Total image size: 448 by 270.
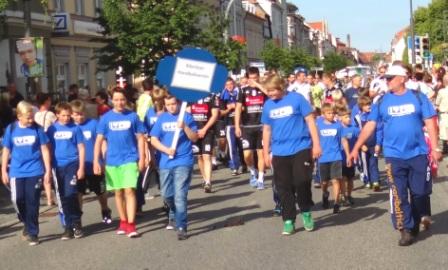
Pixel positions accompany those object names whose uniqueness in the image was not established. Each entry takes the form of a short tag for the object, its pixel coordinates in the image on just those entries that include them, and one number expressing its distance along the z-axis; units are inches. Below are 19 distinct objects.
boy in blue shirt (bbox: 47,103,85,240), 394.6
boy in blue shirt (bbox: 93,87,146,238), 384.5
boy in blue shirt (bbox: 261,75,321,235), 367.6
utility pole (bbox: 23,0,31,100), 695.7
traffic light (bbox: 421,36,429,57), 1510.1
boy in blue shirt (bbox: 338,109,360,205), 459.2
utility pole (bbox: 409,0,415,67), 1510.2
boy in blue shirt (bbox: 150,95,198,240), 373.7
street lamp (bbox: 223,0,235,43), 1128.3
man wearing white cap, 335.9
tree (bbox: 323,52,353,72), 4201.8
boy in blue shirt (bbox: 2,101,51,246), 382.0
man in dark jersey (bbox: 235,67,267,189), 568.1
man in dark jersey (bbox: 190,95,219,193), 544.1
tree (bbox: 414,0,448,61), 3853.3
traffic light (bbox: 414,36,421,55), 1504.7
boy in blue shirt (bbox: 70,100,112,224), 413.4
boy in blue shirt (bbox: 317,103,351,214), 442.9
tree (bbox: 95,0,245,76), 932.6
